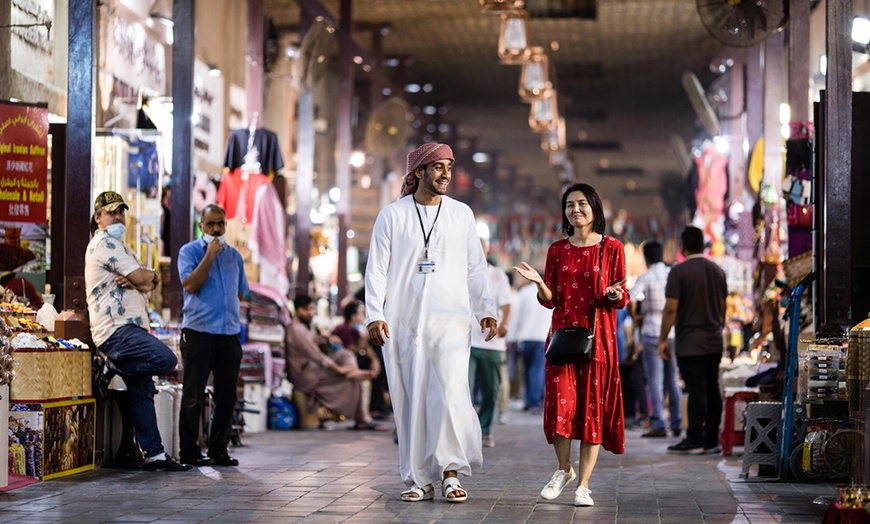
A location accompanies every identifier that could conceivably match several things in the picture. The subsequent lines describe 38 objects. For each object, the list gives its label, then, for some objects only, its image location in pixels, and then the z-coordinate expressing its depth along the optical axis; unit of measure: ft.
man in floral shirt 26.94
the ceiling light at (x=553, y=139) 76.20
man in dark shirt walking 34.09
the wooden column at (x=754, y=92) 51.75
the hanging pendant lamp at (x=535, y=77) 55.77
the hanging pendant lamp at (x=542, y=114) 64.08
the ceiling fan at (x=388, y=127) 68.39
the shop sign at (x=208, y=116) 47.34
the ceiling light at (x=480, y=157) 138.59
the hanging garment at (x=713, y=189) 61.72
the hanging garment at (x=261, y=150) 44.62
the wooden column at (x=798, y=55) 38.34
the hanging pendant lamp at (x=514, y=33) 49.24
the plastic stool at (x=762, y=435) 27.61
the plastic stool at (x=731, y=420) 34.09
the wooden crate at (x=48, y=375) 25.49
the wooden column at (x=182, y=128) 34.68
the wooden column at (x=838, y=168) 26.96
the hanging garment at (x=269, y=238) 43.78
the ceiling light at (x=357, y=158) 82.71
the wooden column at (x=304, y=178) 53.98
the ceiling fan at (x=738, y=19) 38.63
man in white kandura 22.07
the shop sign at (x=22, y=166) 29.78
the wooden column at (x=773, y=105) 44.65
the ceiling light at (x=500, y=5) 46.41
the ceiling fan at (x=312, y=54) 49.93
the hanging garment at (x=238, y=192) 43.50
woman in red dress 22.38
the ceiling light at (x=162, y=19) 43.42
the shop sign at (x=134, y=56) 40.11
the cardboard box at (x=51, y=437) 25.20
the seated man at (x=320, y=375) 43.93
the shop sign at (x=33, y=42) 33.30
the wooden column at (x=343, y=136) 61.72
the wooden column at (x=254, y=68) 48.19
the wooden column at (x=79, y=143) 29.19
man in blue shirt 28.50
